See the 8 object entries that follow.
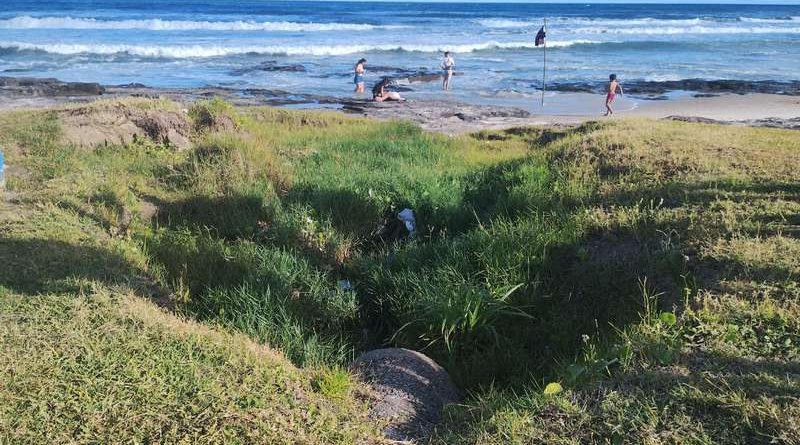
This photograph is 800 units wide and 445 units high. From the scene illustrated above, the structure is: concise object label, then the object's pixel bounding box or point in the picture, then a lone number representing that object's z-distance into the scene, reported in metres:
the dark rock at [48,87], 16.67
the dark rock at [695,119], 13.36
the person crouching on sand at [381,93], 16.95
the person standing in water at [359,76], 18.36
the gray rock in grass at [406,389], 3.26
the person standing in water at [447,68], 20.11
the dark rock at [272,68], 24.07
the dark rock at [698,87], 19.58
